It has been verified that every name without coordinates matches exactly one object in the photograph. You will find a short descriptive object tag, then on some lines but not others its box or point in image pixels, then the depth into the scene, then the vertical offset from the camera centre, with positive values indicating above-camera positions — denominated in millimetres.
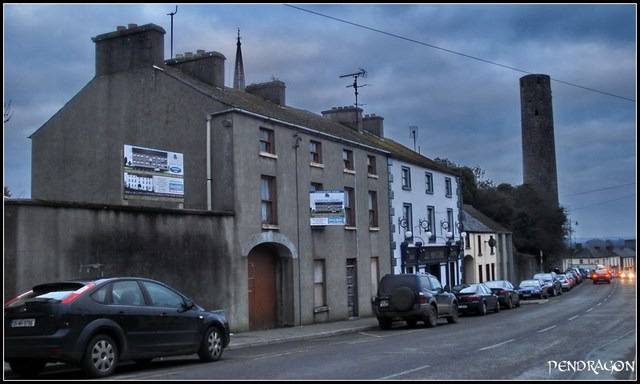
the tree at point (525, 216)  72750 +4446
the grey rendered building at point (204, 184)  20734 +2890
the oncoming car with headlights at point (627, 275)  91175 -2340
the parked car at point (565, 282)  58375 -1882
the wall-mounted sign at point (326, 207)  26984 +2153
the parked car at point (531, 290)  45916 -1886
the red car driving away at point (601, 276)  74319 -1865
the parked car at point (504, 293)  36031 -1595
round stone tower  94312 +16472
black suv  23938 -1245
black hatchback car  11461 -903
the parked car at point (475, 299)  31359 -1611
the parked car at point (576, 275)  73012 -1752
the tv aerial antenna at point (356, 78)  38297 +9830
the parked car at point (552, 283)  50906 -1639
